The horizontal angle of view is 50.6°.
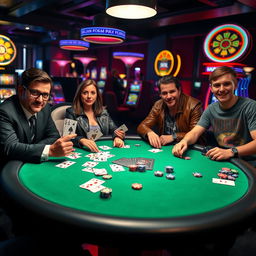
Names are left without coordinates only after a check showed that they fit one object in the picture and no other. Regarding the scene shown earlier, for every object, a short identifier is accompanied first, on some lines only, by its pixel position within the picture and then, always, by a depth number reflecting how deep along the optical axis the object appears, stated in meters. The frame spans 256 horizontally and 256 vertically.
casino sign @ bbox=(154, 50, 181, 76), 7.48
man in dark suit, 1.81
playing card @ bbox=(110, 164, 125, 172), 1.77
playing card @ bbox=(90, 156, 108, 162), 1.98
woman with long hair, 2.81
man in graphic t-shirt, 2.46
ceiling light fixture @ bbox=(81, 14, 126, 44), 4.88
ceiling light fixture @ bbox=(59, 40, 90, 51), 7.97
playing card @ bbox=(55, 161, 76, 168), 1.79
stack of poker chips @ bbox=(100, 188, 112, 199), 1.33
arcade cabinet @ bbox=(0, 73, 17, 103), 5.41
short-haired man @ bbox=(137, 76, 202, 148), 2.89
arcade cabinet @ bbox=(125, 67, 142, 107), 8.92
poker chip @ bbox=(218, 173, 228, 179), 1.70
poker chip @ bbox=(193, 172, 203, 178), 1.71
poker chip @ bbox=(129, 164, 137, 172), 1.77
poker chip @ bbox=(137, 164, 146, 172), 1.77
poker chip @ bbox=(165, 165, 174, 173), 1.75
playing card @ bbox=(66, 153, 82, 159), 2.02
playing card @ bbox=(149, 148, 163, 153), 2.36
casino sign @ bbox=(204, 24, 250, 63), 4.22
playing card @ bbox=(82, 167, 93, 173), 1.74
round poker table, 1.08
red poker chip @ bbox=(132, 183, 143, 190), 1.46
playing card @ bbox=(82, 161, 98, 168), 1.84
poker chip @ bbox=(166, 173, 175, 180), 1.64
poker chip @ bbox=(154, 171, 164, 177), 1.69
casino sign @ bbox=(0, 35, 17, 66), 5.36
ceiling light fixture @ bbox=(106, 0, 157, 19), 2.03
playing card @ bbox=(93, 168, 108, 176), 1.66
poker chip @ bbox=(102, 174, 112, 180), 1.60
